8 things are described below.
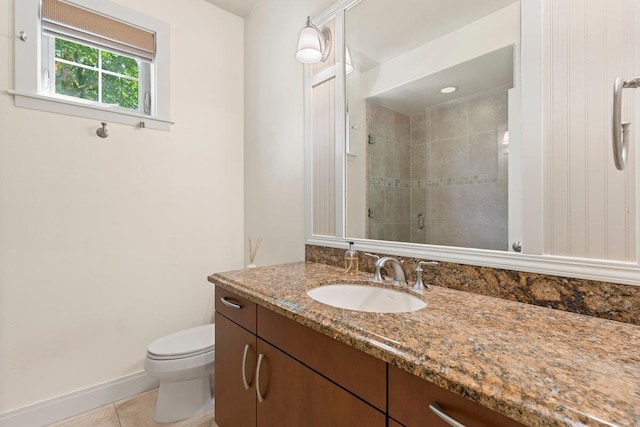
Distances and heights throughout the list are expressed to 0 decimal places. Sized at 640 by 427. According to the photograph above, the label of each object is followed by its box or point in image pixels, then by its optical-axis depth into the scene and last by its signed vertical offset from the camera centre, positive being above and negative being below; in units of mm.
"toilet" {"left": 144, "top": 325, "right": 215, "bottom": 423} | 1541 -827
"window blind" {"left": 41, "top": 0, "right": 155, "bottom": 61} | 1655 +1060
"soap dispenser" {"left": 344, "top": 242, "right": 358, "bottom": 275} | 1434 -245
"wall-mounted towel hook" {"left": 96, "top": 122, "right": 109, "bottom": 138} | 1743 +458
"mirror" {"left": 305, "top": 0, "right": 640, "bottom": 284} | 860 +283
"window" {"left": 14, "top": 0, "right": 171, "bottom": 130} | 1578 +878
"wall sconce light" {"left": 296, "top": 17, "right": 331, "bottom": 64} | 1555 +850
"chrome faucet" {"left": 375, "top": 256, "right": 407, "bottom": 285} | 1220 -250
